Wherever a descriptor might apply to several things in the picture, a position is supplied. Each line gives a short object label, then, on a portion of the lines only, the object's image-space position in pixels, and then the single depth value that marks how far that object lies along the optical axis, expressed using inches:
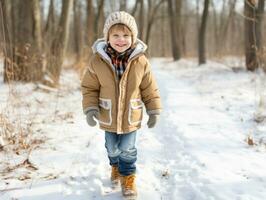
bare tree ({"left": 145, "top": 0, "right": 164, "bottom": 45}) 1017.8
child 121.9
